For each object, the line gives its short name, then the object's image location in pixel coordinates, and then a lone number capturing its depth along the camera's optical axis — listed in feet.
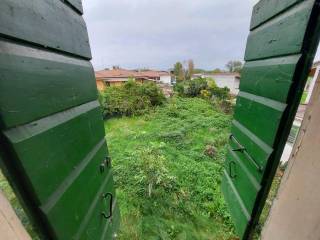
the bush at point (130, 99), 31.99
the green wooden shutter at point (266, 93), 2.72
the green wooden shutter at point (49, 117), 1.93
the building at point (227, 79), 71.46
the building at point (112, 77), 65.26
